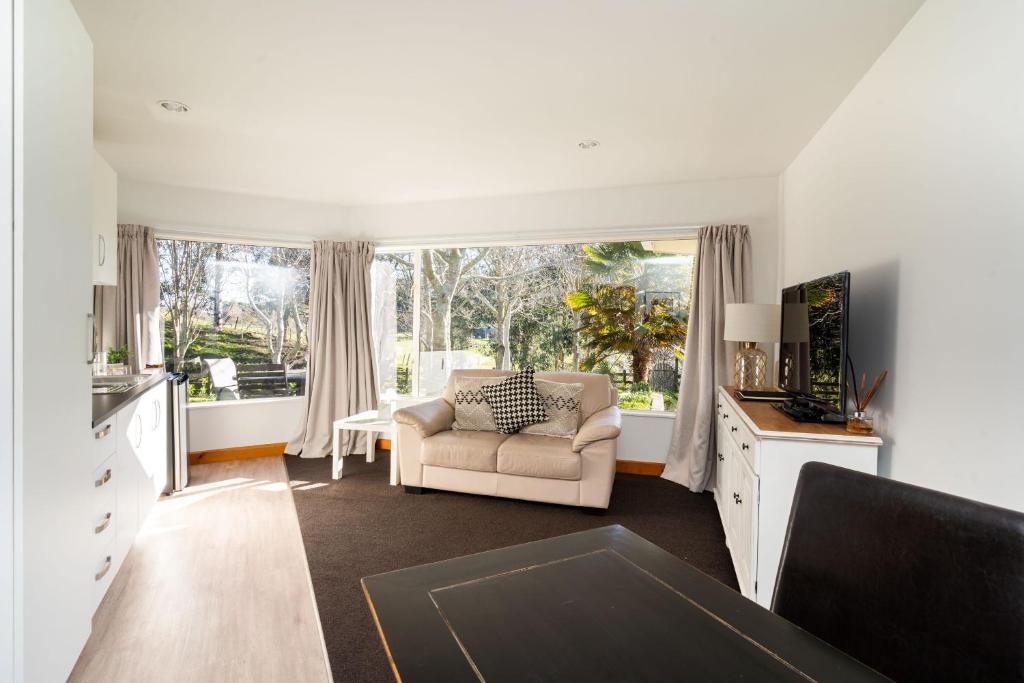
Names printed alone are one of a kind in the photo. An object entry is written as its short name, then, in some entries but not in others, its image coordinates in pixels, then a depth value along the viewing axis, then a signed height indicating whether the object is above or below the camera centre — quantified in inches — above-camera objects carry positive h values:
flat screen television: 92.2 -0.4
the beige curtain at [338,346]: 198.4 -5.8
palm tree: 181.5 +2.7
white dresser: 84.4 -21.5
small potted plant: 145.8 -9.6
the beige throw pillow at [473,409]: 160.1 -23.2
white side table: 161.9 -30.2
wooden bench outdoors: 197.5 -19.2
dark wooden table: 33.1 -20.5
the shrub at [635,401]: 185.2 -22.9
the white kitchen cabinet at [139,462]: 103.2 -29.8
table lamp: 130.9 +1.3
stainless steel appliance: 150.6 -30.8
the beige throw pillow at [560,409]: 153.3 -22.0
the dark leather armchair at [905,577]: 31.9 -16.3
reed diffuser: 83.7 -13.4
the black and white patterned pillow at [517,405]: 155.7 -20.9
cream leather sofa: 138.7 -33.5
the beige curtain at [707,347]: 164.6 -3.5
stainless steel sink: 117.4 -13.6
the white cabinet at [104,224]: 120.3 +24.3
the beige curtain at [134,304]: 168.9 +7.4
